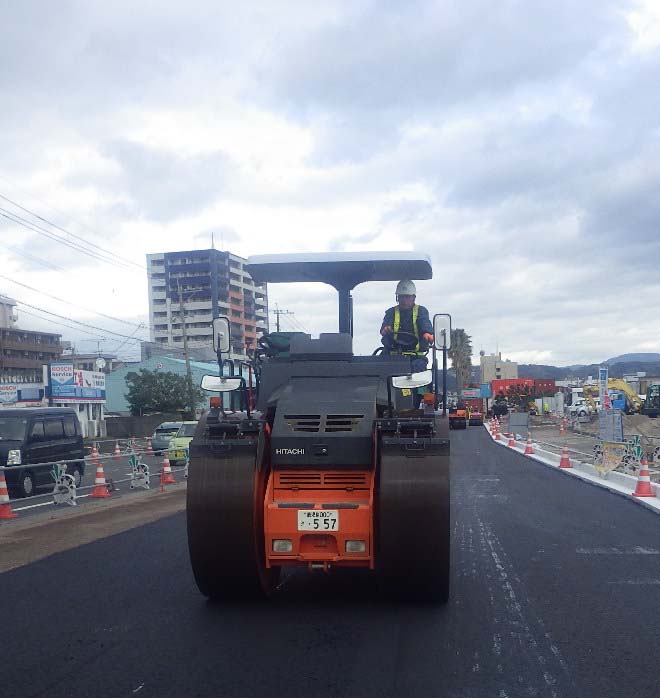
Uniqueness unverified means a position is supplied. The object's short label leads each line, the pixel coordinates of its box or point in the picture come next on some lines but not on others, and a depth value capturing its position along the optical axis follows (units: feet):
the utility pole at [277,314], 164.31
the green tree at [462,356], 268.00
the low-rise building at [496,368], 588.50
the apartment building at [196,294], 367.72
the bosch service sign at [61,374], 165.68
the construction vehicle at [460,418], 172.53
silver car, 102.63
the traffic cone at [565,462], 73.26
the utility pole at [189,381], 153.22
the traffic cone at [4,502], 42.75
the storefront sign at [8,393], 167.61
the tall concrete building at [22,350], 262.67
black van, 57.62
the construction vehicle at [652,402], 217.56
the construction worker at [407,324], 26.89
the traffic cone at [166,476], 60.64
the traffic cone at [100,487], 54.44
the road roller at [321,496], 20.75
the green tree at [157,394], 187.52
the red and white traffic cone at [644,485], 48.06
